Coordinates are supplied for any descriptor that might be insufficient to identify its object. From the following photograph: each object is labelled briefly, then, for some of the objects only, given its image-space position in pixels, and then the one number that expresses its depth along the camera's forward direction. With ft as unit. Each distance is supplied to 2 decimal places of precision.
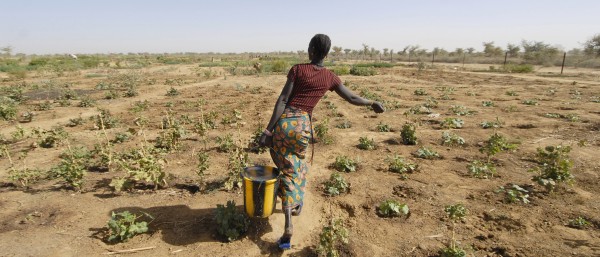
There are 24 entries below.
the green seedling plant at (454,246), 9.23
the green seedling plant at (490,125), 24.78
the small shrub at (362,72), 68.02
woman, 9.28
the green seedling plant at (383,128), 24.75
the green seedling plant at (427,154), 18.59
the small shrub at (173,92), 41.55
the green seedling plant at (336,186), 14.11
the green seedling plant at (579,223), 11.21
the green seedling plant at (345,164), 16.78
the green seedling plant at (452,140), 20.81
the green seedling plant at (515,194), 13.01
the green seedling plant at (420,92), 42.86
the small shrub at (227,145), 19.12
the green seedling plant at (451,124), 25.22
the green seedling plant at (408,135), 21.06
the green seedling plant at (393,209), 12.26
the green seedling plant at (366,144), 20.40
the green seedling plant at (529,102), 34.28
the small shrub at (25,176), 13.69
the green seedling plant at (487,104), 34.32
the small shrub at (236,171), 13.92
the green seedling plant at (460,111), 30.04
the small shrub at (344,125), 25.93
